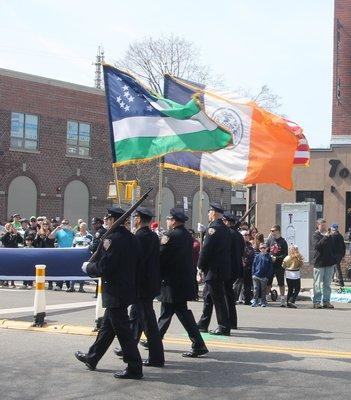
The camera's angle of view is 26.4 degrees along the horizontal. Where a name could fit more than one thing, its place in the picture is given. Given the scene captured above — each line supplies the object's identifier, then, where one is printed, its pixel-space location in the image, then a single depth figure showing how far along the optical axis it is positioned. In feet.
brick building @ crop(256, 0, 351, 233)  82.02
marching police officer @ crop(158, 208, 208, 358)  29.68
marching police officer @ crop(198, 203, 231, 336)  34.73
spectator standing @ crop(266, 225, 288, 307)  55.42
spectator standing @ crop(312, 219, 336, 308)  52.34
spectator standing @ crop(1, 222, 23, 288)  65.64
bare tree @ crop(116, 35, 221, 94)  157.48
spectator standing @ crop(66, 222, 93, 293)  61.57
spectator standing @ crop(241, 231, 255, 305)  52.80
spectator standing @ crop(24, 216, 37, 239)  66.74
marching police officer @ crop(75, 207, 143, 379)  25.54
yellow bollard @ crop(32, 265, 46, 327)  36.14
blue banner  52.60
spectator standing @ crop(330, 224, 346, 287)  58.24
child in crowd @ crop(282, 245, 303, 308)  52.06
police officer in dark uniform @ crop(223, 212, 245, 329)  37.93
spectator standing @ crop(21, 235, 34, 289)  63.63
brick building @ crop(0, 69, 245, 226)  122.62
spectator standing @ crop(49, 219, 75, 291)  64.49
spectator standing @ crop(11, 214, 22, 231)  74.98
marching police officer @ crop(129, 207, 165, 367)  27.81
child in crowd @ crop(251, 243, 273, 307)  51.19
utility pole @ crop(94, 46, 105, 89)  224.57
